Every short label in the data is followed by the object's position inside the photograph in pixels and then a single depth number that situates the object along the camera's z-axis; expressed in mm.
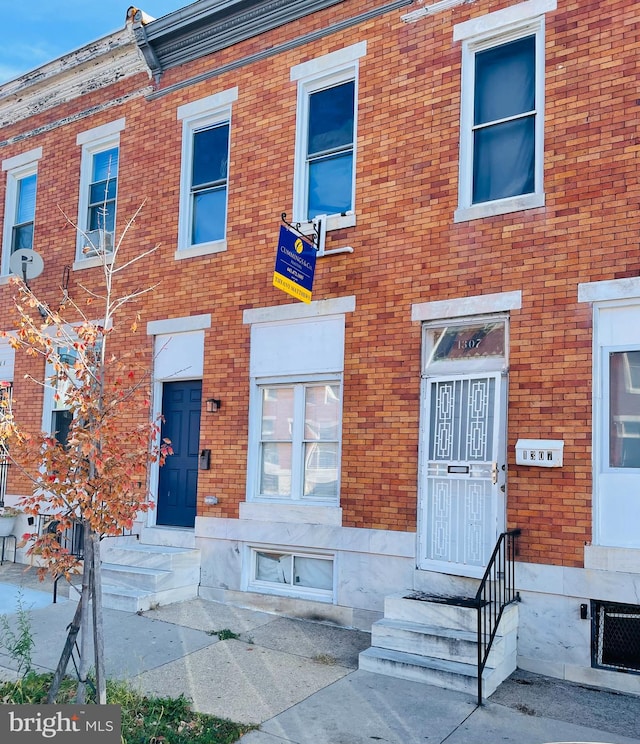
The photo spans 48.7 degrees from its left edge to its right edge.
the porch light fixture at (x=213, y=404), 9297
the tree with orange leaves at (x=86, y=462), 4832
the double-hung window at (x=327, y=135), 8750
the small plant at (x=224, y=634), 7379
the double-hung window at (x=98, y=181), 11109
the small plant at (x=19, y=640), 5664
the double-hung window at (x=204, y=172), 9914
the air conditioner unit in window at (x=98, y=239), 10969
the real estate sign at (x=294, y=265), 7948
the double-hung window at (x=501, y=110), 7406
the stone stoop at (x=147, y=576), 8383
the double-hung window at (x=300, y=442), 8484
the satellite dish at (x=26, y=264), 11180
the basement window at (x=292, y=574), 8250
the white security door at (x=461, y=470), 7086
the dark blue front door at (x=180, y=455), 9727
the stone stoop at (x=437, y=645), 6039
